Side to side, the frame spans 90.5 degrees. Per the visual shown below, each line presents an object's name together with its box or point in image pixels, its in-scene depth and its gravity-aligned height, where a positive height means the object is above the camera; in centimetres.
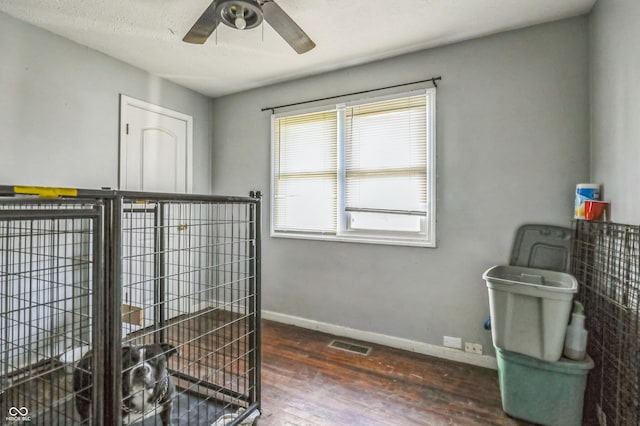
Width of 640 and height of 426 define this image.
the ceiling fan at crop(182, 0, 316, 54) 160 +104
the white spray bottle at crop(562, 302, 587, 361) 171 -68
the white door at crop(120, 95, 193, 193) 293 +64
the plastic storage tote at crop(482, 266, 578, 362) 168 -56
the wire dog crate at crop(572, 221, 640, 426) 140 -51
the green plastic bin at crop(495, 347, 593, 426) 169 -96
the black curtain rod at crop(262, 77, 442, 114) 258 +110
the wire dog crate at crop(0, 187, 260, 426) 108 -52
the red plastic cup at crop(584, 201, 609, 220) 184 +3
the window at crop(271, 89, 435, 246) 266 +38
